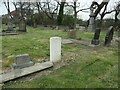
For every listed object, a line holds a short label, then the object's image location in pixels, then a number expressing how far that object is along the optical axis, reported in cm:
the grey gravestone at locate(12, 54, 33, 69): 267
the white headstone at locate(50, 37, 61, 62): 298
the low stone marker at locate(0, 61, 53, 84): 224
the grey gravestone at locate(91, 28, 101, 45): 471
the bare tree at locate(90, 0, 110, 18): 1145
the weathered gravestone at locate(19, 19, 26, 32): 806
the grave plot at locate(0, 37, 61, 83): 232
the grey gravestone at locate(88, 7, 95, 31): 966
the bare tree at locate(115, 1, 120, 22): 1495
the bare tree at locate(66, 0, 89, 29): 1428
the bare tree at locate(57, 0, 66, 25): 1363
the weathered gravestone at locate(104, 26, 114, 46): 482
